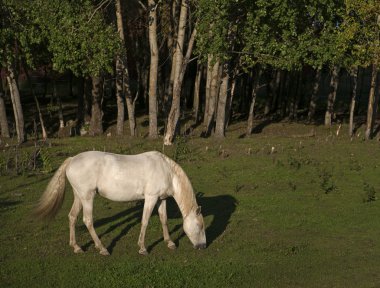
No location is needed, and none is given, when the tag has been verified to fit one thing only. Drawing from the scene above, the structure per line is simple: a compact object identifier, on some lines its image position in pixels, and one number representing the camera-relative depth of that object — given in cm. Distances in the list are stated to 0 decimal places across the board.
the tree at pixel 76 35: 2711
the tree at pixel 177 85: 2844
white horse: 1327
